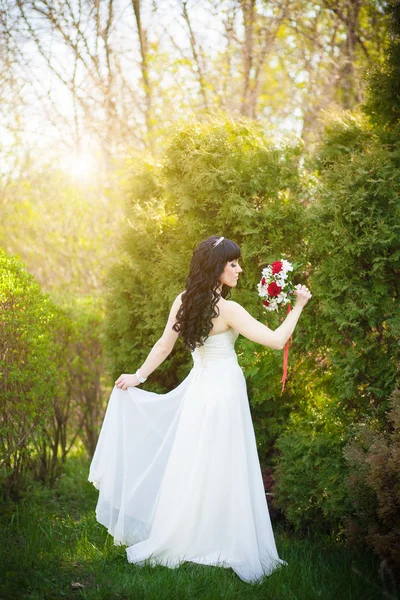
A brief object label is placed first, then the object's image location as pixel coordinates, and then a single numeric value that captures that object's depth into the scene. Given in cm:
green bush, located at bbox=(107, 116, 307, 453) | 527
